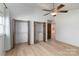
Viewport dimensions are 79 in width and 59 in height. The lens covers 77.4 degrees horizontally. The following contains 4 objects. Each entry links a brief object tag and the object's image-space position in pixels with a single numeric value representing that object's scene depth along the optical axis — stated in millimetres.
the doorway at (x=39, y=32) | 2345
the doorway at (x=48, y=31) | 2396
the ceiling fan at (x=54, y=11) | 2042
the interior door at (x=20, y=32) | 2026
